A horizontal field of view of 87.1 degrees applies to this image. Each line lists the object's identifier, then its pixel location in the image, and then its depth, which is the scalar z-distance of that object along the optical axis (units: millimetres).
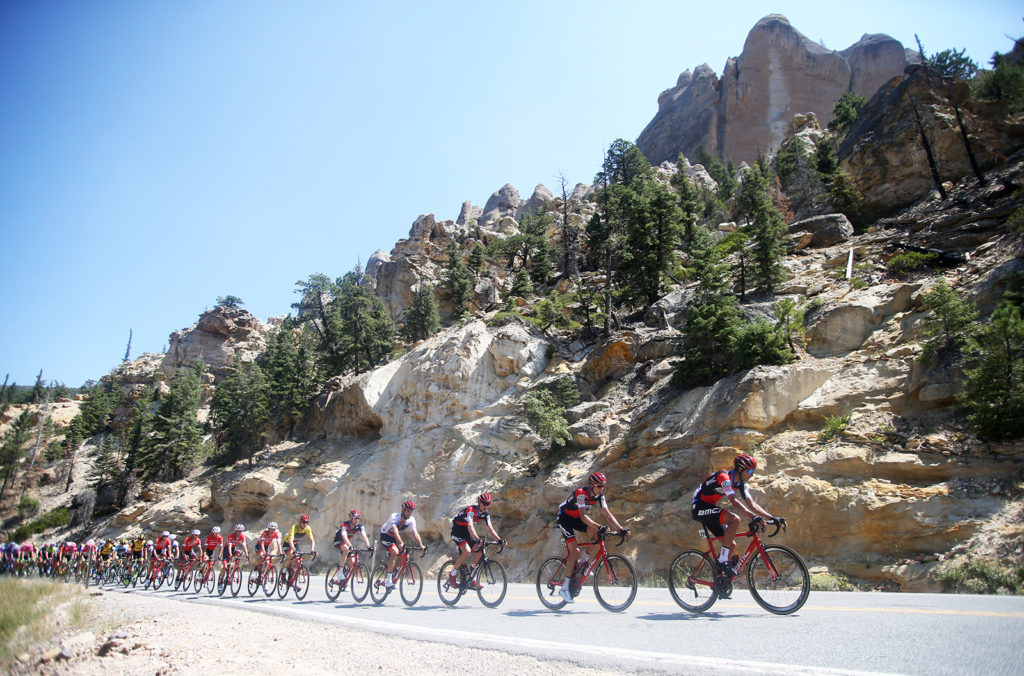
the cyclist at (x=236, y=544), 15518
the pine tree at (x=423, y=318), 42781
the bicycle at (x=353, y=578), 12148
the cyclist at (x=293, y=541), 13713
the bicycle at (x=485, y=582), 9570
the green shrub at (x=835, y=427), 15094
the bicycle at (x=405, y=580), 10844
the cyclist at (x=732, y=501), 7070
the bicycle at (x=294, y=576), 13562
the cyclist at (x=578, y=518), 8430
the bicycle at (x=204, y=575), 17750
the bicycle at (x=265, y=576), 14414
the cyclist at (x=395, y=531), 11070
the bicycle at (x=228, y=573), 15969
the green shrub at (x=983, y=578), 9234
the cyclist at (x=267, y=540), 14703
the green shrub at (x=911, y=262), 20750
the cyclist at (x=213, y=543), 17484
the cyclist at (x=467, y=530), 9891
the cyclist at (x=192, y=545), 19031
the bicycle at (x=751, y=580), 6803
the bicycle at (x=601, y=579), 7887
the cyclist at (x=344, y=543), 12406
